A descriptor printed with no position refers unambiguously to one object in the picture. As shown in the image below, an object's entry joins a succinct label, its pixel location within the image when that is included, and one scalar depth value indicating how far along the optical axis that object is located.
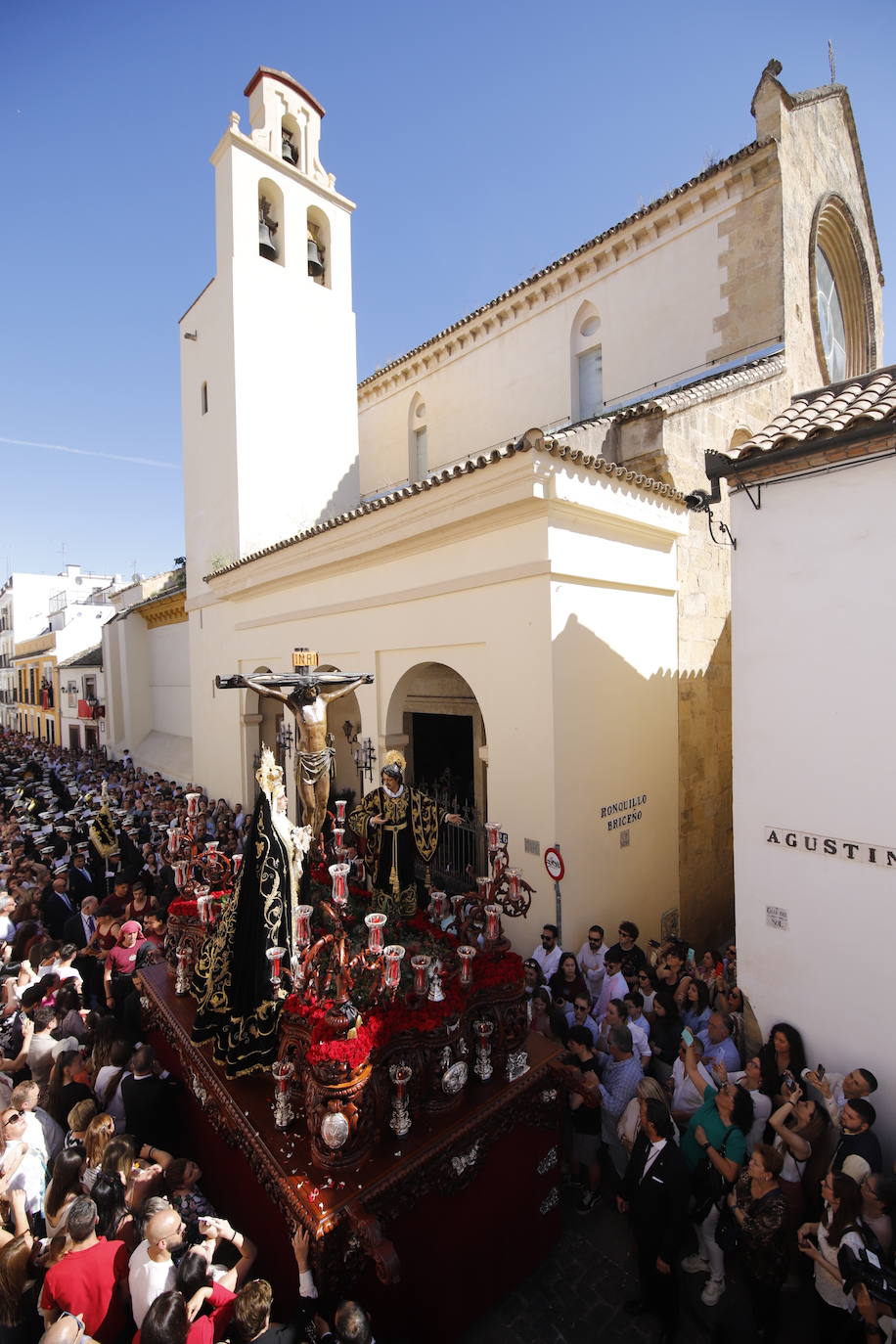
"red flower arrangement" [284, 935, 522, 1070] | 3.36
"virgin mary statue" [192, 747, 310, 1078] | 4.15
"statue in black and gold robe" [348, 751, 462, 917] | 6.36
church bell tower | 13.73
